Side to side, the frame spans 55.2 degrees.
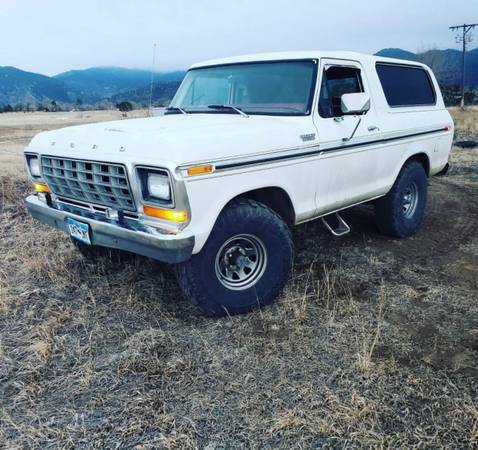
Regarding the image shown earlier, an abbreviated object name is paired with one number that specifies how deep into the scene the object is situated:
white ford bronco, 2.95
